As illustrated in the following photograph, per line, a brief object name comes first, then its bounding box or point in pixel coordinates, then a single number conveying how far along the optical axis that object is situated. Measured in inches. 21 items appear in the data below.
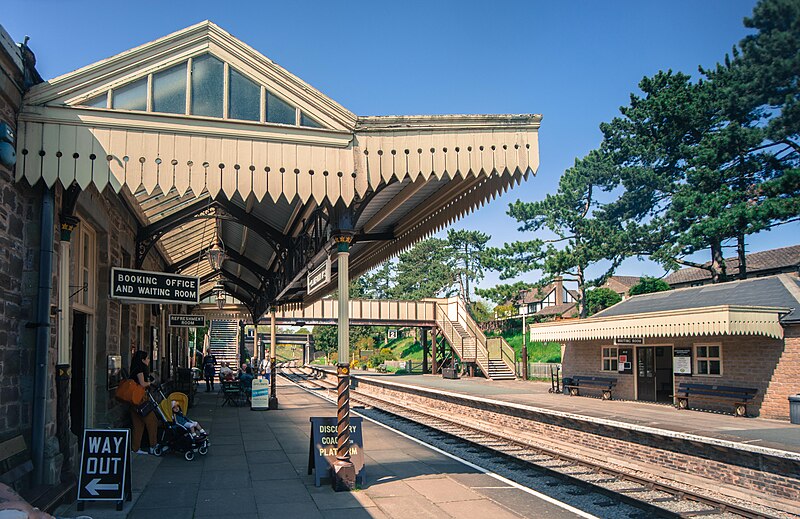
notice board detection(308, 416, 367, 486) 309.1
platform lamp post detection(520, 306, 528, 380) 1347.2
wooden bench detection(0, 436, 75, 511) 223.8
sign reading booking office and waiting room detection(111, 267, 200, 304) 309.4
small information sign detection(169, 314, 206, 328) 658.8
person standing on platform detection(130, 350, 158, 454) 369.4
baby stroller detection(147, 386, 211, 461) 376.5
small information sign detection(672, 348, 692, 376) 713.6
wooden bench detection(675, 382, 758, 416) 617.0
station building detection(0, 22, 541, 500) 247.3
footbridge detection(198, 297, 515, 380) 1482.5
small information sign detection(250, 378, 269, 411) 690.8
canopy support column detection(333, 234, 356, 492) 295.9
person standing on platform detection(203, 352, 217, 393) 1047.0
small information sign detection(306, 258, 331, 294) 319.9
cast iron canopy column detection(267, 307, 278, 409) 721.0
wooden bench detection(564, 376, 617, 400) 811.4
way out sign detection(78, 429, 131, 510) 254.7
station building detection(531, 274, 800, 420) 604.7
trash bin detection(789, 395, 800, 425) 546.6
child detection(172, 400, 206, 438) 384.5
